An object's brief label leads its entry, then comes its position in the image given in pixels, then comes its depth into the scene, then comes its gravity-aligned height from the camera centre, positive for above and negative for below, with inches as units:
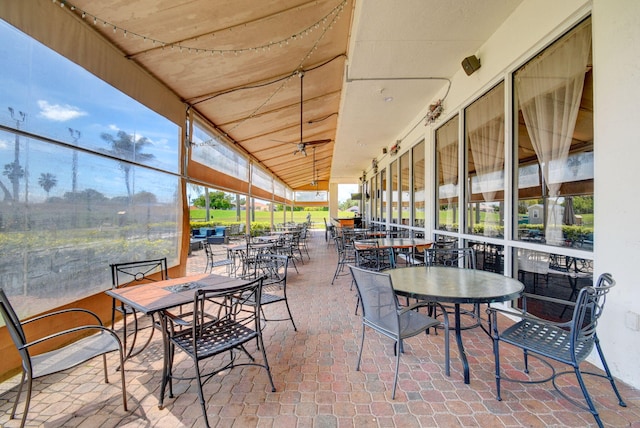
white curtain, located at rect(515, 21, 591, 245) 94.0 +43.3
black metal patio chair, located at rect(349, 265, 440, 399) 74.0 -27.7
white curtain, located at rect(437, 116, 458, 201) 175.5 +42.4
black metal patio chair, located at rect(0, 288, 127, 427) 59.1 -35.4
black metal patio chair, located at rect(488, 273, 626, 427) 59.6 -31.2
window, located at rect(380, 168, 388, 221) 368.8 +27.9
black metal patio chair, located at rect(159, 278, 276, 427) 65.8 -33.9
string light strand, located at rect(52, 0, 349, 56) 101.7 +76.9
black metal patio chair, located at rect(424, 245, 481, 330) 115.8 -21.4
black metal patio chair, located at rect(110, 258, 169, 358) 96.1 -33.6
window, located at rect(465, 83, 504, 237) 132.3 +27.2
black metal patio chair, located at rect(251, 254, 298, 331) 107.8 -33.4
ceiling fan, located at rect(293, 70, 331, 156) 169.7 +55.5
